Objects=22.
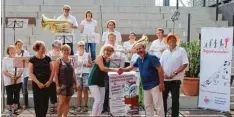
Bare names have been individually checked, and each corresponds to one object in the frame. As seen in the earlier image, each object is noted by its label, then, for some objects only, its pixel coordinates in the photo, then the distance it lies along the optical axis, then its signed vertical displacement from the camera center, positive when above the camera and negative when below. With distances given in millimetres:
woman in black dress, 7270 -385
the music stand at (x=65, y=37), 9719 +424
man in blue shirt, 7152 -398
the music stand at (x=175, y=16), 14356 +1416
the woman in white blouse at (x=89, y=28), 10180 +683
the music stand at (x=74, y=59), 8256 -87
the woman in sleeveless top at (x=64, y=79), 7570 -456
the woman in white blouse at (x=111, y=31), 9689 +536
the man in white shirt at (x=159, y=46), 9523 +217
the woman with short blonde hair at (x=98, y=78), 7465 -435
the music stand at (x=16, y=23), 9117 +726
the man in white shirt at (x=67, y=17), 9906 +948
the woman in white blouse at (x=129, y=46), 9742 +223
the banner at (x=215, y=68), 8914 -291
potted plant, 9945 -429
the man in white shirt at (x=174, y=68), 7828 -253
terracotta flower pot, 9898 -767
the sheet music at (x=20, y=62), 8070 -146
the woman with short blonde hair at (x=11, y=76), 8562 -454
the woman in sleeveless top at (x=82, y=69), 9000 -318
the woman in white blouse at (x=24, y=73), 9039 -422
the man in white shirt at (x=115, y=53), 8914 +45
